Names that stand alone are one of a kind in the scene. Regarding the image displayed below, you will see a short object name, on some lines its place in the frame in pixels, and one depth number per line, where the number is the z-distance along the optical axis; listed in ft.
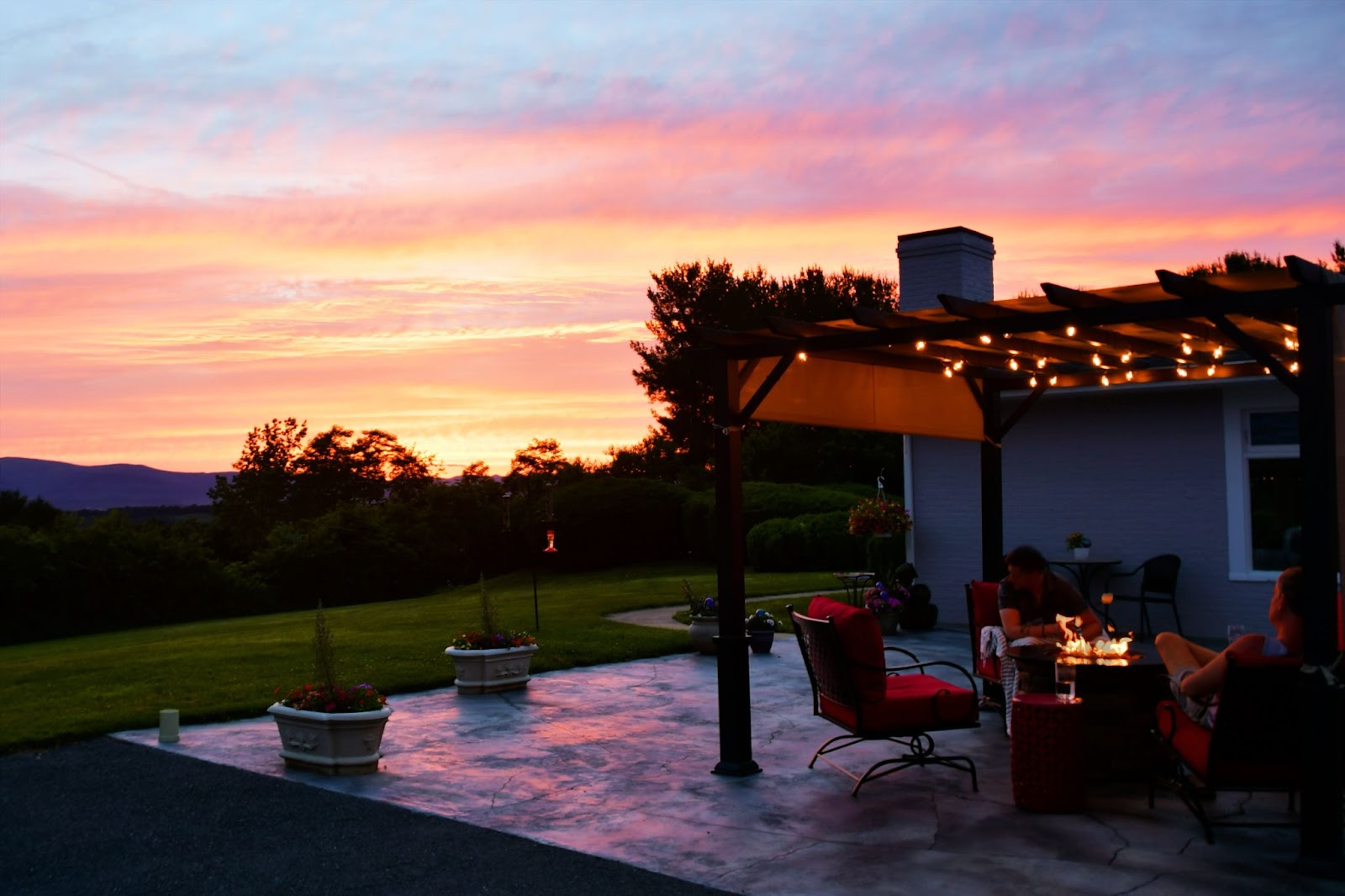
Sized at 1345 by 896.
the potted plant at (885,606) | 45.47
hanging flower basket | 47.62
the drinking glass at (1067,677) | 22.30
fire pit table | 22.08
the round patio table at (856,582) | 46.95
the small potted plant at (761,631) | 42.29
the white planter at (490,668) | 34.50
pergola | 17.74
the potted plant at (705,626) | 42.27
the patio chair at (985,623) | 28.22
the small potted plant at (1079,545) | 43.27
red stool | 20.30
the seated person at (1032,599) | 25.85
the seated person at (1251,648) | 19.40
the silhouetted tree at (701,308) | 141.08
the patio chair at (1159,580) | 41.57
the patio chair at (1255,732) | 18.13
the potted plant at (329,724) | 24.76
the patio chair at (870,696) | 22.13
